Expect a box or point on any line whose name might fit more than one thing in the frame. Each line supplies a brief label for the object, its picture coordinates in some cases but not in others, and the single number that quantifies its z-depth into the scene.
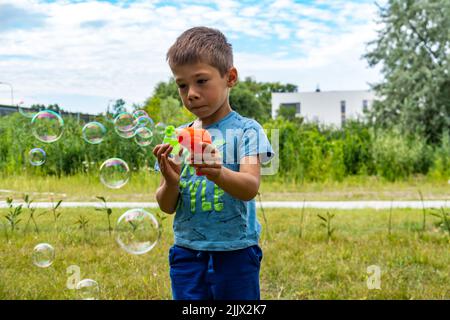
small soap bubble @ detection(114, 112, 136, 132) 3.36
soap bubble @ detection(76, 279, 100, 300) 3.07
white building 50.12
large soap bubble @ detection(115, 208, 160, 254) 2.62
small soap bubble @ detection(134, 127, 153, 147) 3.05
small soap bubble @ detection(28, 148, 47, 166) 4.07
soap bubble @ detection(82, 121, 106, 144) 3.69
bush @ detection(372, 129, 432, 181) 10.23
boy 1.85
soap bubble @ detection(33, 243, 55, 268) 3.40
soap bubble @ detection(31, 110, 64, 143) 3.79
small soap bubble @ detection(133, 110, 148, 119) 3.21
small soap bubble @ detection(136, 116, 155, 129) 3.14
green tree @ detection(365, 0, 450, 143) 15.66
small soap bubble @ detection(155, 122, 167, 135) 2.79
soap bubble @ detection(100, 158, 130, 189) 3.22
